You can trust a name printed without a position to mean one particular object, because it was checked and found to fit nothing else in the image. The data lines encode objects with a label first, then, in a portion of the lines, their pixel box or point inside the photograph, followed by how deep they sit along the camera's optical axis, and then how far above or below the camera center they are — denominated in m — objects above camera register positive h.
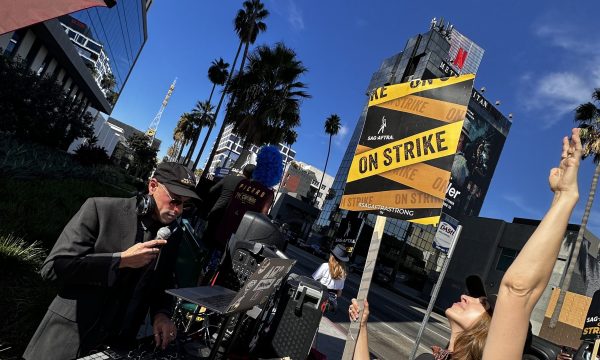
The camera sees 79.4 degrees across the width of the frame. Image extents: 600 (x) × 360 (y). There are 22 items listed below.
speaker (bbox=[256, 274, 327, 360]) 2.78 -0.73
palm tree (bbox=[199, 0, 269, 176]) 28.25 +13.21
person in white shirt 6.48 -0.64
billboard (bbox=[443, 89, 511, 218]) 77.96 +29.79
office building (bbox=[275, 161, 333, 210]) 102.42 +11.22
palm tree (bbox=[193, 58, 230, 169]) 43.47 +12.73
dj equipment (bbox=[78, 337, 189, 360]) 1.37 -0.75
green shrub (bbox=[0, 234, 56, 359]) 3.17 -1.78
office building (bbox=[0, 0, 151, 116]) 17.61 +5.69
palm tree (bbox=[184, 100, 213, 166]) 62.84 +10.73
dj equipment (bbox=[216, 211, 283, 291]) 2.91 -0.35
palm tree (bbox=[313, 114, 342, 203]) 64.12 +17.90
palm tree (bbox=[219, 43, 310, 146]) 22.39 +6.50
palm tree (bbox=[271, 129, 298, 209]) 24.01 +5.73
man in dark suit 1.77 -0.62
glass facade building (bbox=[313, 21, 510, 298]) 66.31 +17.27
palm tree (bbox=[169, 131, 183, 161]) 82.25 +7.32
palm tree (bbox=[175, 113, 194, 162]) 66.69 +8.40
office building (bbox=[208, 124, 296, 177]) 161.25 +20.41
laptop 1.58 -0.47
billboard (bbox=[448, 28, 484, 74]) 98.38 +66.01
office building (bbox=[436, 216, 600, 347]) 24.47 +3.73
